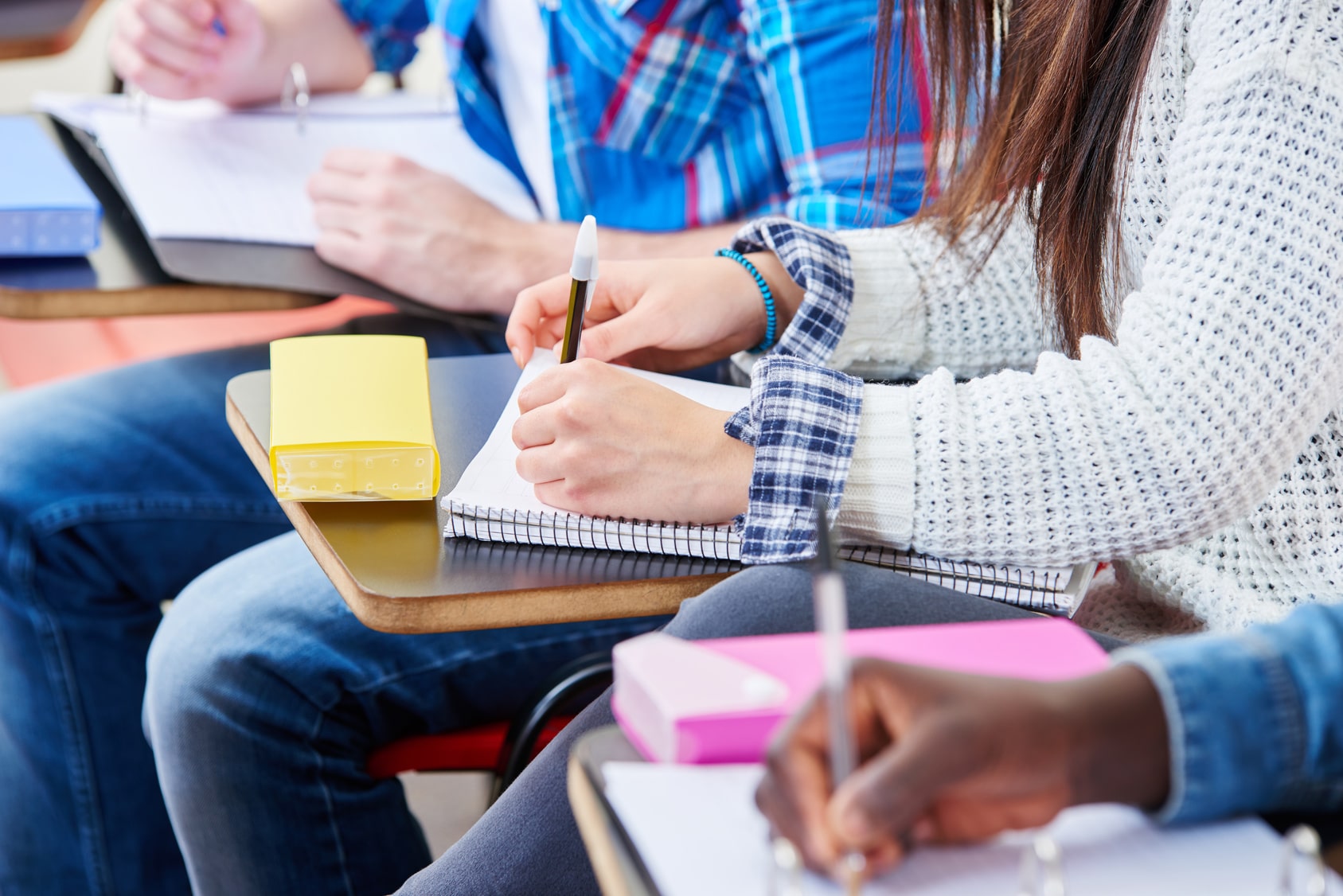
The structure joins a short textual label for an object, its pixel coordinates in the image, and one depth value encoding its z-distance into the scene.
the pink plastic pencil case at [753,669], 1.15
